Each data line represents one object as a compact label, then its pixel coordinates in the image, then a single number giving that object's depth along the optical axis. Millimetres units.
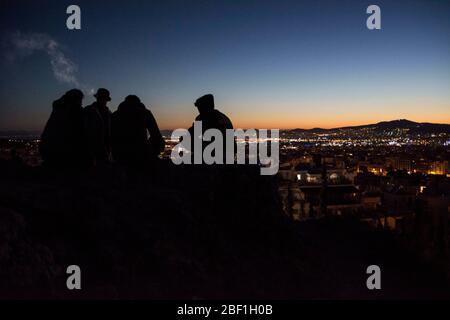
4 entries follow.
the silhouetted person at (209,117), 10773
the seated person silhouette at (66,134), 9047
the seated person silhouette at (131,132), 10359
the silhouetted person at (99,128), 9426
